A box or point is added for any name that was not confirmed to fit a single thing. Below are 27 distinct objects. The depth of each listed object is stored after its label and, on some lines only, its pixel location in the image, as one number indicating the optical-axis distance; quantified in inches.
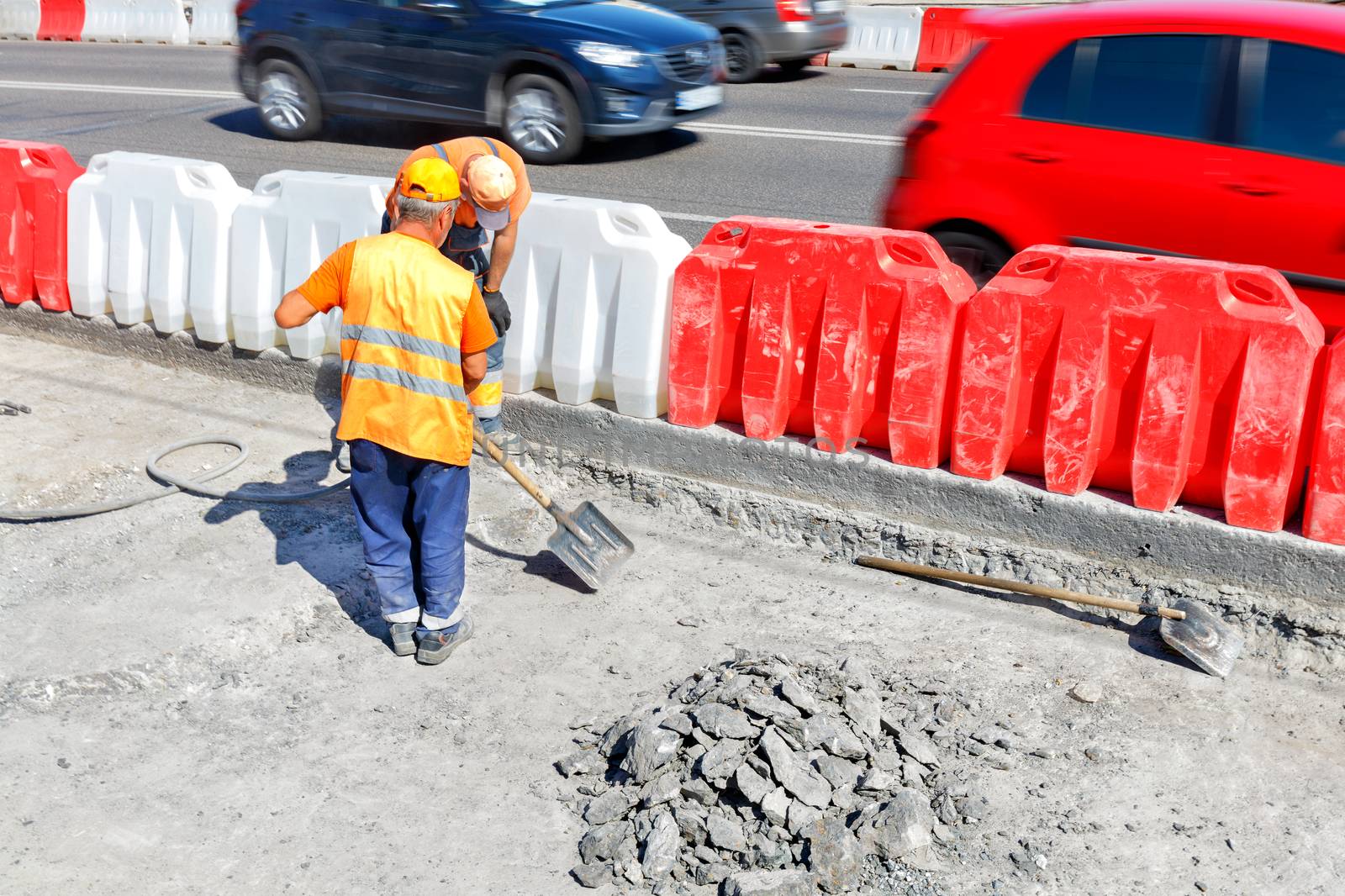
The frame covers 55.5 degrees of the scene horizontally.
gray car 586.2
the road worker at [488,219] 199.8
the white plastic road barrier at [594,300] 220.4
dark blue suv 421.7
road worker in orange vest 168.1
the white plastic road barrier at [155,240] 261.1
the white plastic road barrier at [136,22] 794.2
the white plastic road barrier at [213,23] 778.8
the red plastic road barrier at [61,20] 831.7
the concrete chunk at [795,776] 144.8
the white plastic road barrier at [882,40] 634.2
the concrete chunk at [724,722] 151.9
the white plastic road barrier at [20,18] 848.9
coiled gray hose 210.8
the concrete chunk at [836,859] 137.7
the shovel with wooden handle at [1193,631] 177.6
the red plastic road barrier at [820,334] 201.8
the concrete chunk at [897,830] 141.0
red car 217.2
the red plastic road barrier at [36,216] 275.6
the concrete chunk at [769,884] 134.5
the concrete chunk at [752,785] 144.0
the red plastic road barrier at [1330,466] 177.6
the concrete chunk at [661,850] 139.8
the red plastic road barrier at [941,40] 618.2
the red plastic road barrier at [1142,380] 182.2
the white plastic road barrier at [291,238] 244.5
